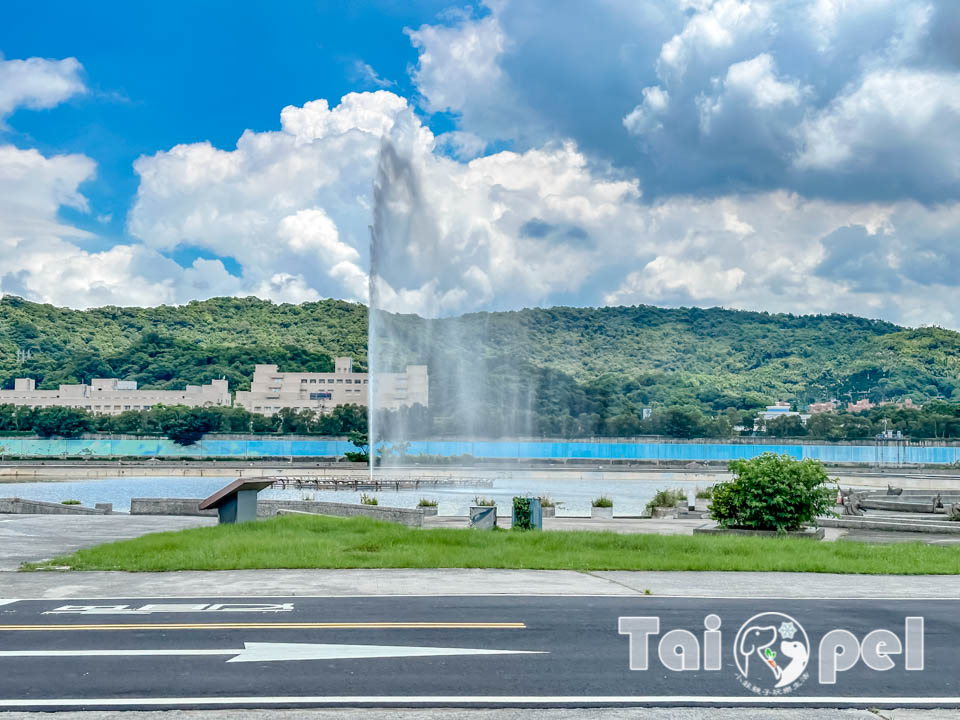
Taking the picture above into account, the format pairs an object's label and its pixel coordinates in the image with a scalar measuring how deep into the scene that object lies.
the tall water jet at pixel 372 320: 64.38
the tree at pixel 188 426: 178.75
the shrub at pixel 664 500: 42.88
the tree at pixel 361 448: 117.19
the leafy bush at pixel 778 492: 26.22
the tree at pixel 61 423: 182.50
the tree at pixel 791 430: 197.00
